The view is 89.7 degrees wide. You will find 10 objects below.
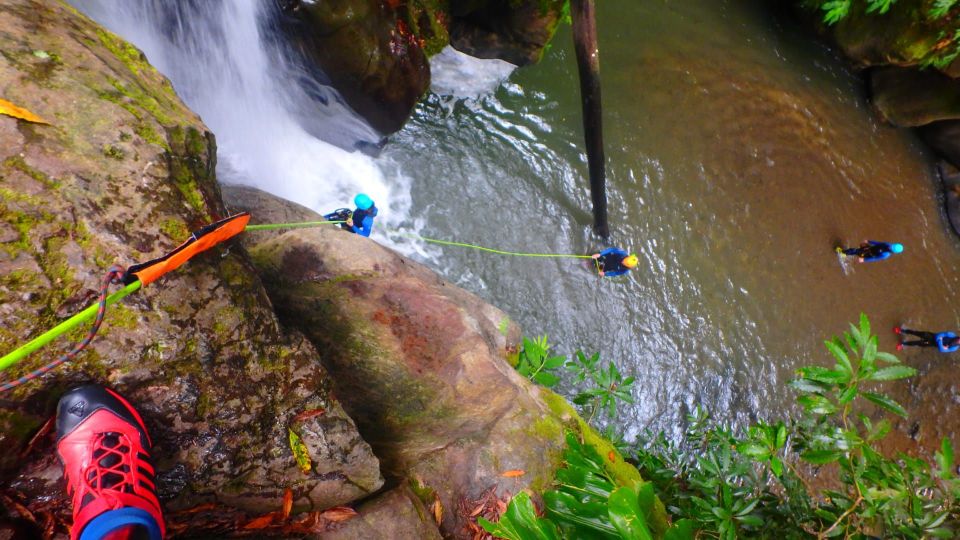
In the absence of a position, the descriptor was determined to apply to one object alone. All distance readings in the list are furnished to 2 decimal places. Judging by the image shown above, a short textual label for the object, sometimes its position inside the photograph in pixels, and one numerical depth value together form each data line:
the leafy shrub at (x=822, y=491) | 1.77
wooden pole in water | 4.84
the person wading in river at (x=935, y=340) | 7.21
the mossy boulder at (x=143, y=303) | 1.79
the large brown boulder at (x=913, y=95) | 8.31
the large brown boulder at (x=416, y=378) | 2.84
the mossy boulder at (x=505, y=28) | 6.31
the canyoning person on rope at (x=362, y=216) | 4.60
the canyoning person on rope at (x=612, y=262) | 5.95
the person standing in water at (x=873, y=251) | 7.09
